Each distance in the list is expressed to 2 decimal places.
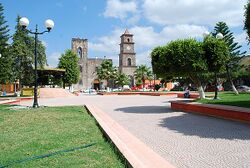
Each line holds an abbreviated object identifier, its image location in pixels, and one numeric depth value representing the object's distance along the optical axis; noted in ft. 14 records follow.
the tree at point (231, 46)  66.22
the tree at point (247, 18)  18.67
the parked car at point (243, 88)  77.00
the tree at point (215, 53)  27.30
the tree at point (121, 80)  140.10
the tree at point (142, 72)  143.39
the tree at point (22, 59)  77.59
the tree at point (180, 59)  26.70
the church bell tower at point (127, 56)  155.06
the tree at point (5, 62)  73.21
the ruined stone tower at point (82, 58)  148.37
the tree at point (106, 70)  131.96
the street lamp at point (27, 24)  31.31
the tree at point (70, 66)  120.28
